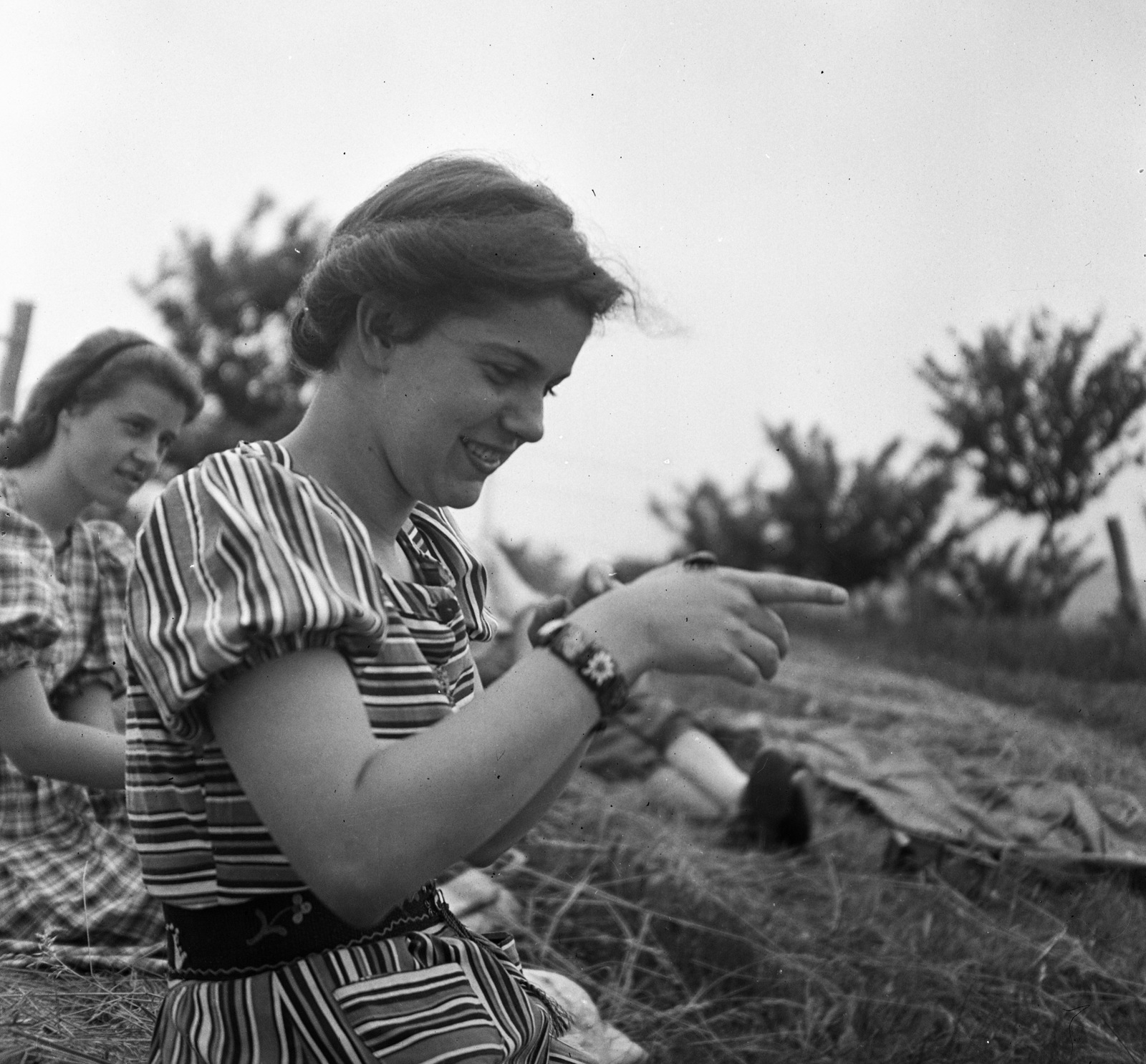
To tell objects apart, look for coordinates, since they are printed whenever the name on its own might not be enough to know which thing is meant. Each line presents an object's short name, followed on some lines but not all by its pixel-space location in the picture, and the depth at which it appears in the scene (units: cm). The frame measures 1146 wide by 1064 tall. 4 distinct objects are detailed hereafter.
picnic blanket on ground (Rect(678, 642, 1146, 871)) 308
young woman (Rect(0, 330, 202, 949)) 174
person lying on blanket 314
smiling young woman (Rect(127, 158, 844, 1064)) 89
